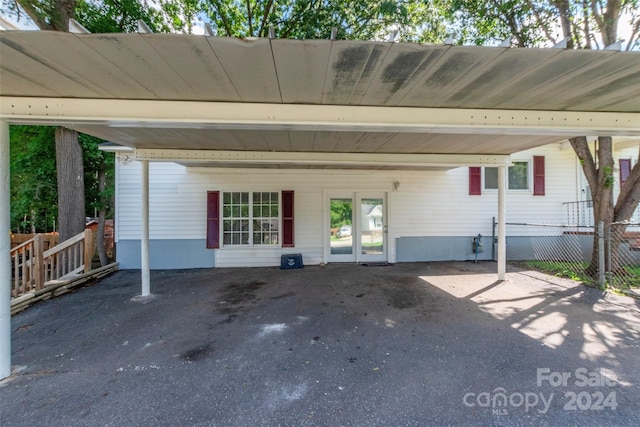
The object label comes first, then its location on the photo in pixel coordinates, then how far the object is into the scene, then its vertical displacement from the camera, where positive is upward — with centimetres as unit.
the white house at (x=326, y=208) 701 +8
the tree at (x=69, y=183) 626 +70
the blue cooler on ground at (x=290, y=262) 696 -131
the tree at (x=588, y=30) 492 +348
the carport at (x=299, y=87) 181 +107
